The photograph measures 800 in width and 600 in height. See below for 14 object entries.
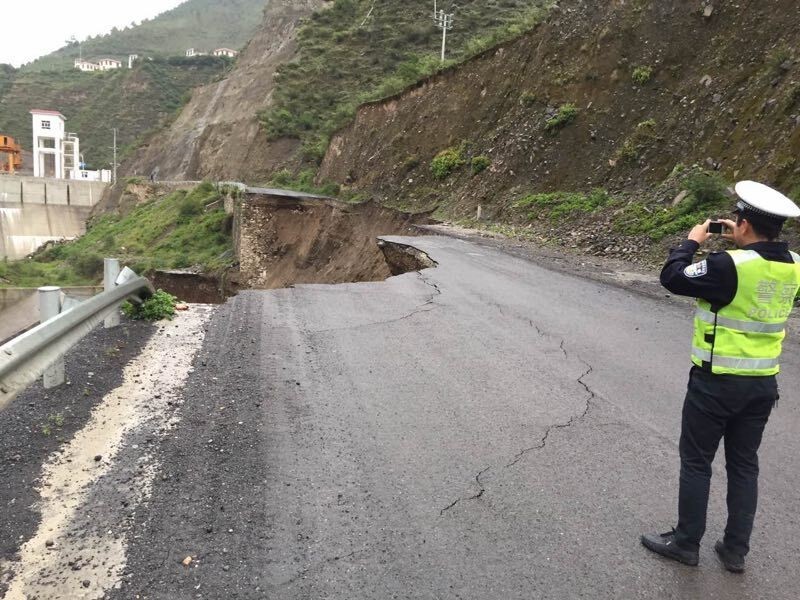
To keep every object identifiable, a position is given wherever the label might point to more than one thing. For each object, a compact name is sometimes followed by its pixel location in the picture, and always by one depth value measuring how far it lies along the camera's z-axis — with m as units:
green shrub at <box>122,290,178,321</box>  6.29
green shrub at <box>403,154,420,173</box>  29.28
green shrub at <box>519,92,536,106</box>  24.08
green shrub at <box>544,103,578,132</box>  21.56
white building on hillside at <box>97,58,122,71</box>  140.23
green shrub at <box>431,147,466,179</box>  26.44
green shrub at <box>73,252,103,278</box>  36.91
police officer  2.83
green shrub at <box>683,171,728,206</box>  13.52
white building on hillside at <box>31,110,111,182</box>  77.50
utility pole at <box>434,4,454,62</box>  43.41
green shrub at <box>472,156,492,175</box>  24.27
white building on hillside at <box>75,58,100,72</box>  140.79
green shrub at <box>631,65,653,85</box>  19.75
